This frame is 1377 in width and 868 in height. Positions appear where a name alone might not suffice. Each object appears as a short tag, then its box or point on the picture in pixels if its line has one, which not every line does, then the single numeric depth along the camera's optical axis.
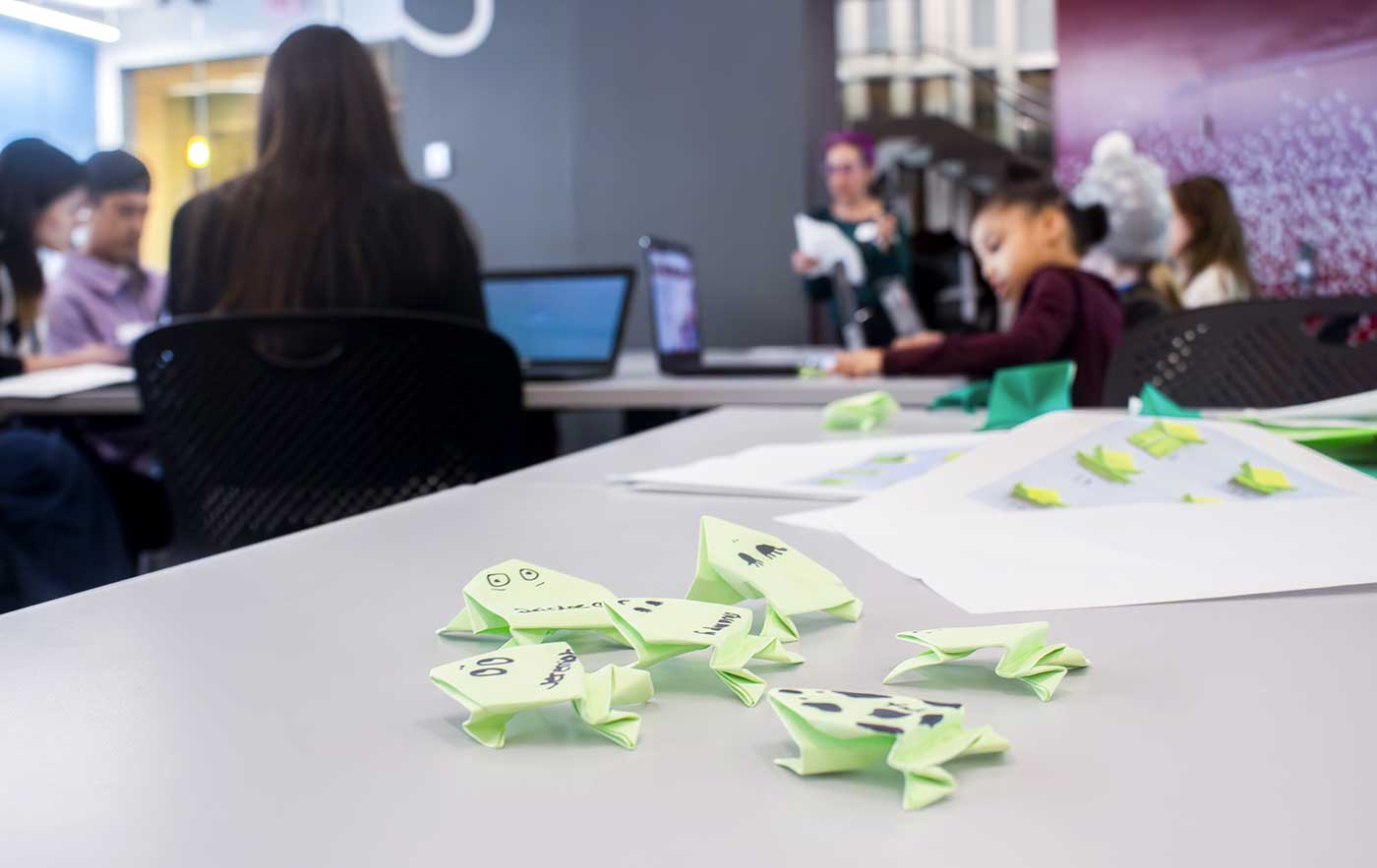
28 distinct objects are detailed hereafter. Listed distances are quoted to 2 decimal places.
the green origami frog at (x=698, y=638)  0.36
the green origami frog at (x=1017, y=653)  0.36
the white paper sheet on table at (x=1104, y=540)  0.49
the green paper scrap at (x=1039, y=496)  0.68
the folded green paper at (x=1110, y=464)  0.71
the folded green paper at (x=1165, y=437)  0.75
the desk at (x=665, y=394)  2.04
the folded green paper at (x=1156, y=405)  0.88
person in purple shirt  3.36
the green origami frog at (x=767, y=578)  0.43
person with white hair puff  3.67
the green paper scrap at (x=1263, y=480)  0.68
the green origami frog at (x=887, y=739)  0.27
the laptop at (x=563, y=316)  2.54
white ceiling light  4.57
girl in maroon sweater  2.22
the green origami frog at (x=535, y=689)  0.31
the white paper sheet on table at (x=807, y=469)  0.80
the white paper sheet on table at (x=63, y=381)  2.04
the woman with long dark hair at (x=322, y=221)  1.70
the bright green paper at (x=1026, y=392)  1.07
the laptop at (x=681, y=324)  2.51
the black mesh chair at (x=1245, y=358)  1.44
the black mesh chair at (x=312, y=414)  1.30
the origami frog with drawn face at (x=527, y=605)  0.40
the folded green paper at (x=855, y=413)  1.22
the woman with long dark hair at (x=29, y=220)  2.91
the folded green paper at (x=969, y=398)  1.41
